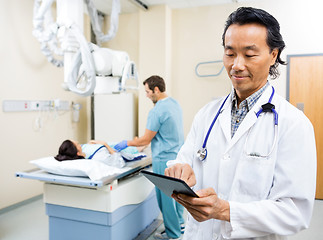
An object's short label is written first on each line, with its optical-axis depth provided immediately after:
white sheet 1.75
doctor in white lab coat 0.71
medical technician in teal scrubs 2.21
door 2.73
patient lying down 2.03
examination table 1.83
